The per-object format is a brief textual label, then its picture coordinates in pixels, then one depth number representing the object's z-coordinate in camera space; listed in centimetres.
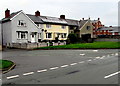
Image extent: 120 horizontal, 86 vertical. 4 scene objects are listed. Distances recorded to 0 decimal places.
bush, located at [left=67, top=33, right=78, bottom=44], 4081
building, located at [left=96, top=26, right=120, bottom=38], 7632
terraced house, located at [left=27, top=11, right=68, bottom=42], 4311
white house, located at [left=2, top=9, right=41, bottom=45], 3572
